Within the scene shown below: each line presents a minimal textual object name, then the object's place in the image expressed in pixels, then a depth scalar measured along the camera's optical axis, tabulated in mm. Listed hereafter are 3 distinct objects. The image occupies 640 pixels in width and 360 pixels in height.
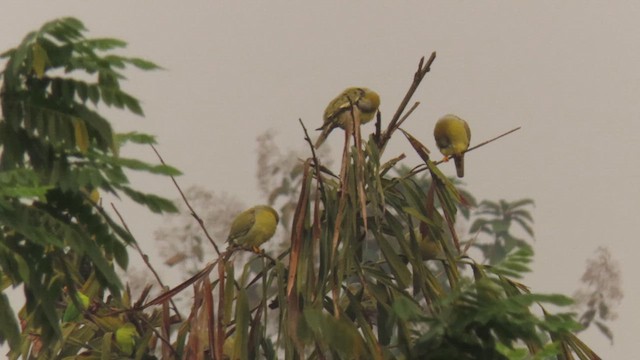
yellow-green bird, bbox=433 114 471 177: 34877
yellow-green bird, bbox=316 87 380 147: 34815
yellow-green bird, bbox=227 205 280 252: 34657
